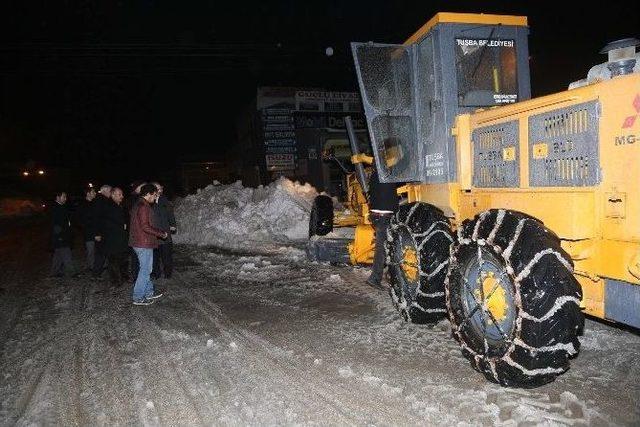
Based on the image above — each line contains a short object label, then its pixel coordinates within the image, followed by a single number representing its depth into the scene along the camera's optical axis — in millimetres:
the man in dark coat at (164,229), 8609
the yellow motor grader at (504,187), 3172
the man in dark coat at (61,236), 9625
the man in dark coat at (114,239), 8633
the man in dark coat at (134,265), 8555
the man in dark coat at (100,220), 8781
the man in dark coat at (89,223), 9656
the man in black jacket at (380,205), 6539
